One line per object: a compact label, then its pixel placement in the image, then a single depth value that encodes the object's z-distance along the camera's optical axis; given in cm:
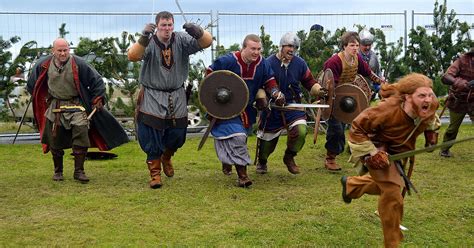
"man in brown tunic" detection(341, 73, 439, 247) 390
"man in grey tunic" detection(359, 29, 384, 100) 785
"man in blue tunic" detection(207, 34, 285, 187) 589
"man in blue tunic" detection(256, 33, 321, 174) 636
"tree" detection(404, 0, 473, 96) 1094
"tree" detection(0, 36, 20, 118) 892
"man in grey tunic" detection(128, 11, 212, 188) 586
